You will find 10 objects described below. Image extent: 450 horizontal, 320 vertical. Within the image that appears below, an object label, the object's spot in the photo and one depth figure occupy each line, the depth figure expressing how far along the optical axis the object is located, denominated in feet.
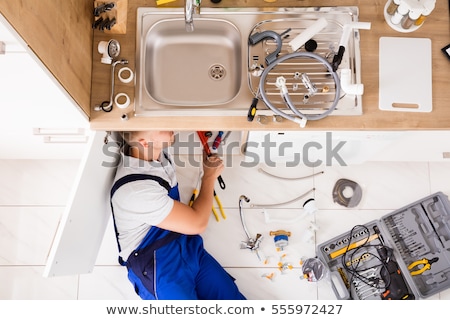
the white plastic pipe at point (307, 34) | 5.44
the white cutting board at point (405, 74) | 5.55
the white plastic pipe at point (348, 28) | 5.30
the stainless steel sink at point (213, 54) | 5.61
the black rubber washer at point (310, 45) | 5.62
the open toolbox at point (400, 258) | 7.46
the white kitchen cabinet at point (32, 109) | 4.39
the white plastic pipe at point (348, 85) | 5.16
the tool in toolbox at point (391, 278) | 7.44
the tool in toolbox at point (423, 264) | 7.45
